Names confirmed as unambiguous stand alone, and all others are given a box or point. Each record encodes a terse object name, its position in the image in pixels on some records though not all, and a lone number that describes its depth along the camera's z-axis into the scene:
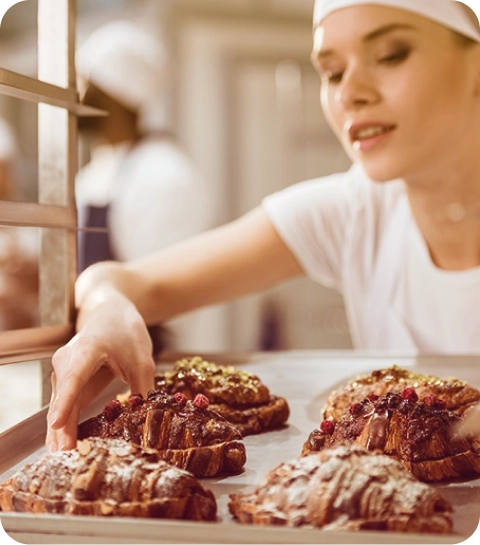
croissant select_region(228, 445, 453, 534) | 1.01
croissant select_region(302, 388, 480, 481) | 1.40
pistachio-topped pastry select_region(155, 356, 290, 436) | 1.91
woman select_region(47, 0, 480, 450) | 1.63
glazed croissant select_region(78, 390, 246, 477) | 1.46
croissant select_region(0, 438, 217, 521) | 1.10
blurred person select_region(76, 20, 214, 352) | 4.22
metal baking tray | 0.92
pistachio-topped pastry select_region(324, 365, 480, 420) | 1.83
